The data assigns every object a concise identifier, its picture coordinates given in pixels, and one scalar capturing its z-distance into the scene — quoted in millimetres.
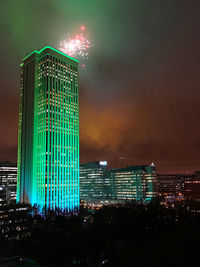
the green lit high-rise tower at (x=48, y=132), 136250
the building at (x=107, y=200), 194388
